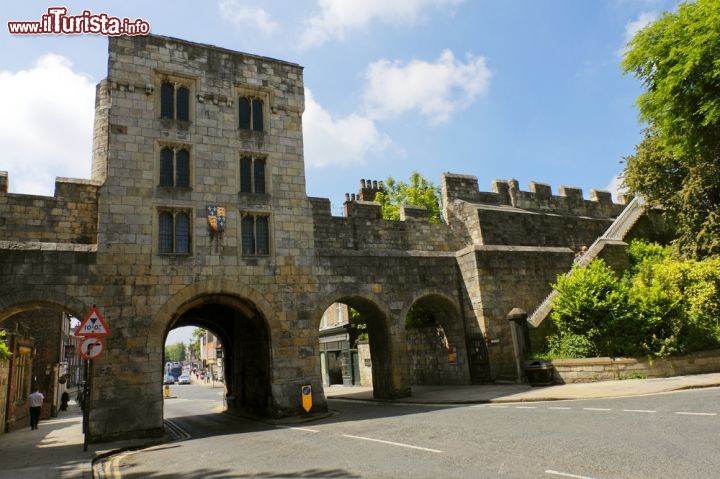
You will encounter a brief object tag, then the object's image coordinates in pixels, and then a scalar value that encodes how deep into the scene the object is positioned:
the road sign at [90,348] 10.64
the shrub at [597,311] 15.55
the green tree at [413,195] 33.97
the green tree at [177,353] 182.44
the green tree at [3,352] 12.77
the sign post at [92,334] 10.69
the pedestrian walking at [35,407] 18.72
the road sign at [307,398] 14.86
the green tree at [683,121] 14.93
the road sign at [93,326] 10.84
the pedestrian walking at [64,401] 30.22
